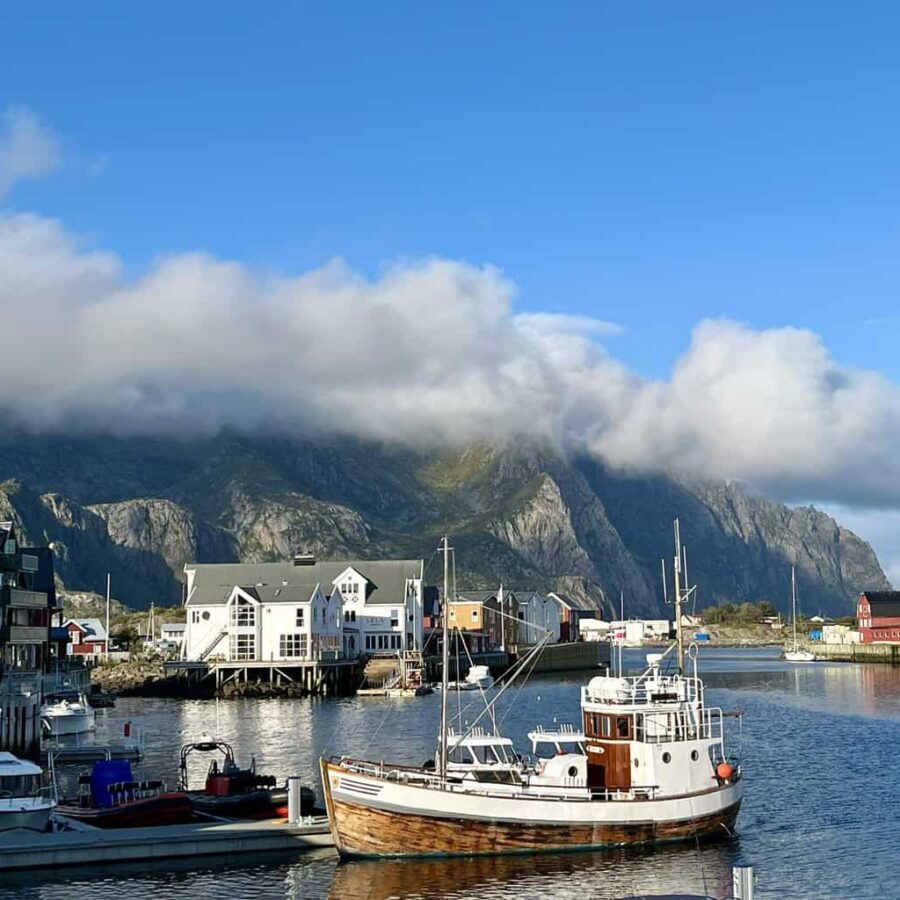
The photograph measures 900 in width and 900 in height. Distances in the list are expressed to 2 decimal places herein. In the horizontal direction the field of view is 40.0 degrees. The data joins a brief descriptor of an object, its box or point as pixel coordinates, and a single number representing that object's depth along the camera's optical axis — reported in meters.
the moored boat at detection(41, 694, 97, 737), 99.44
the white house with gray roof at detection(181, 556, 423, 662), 153.62
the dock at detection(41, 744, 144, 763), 82.69
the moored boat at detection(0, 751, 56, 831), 50.16
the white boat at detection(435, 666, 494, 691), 151.62
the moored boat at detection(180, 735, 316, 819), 55.38
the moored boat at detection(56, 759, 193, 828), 53.16
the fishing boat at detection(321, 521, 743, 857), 48.72
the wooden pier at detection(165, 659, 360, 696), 147.50
